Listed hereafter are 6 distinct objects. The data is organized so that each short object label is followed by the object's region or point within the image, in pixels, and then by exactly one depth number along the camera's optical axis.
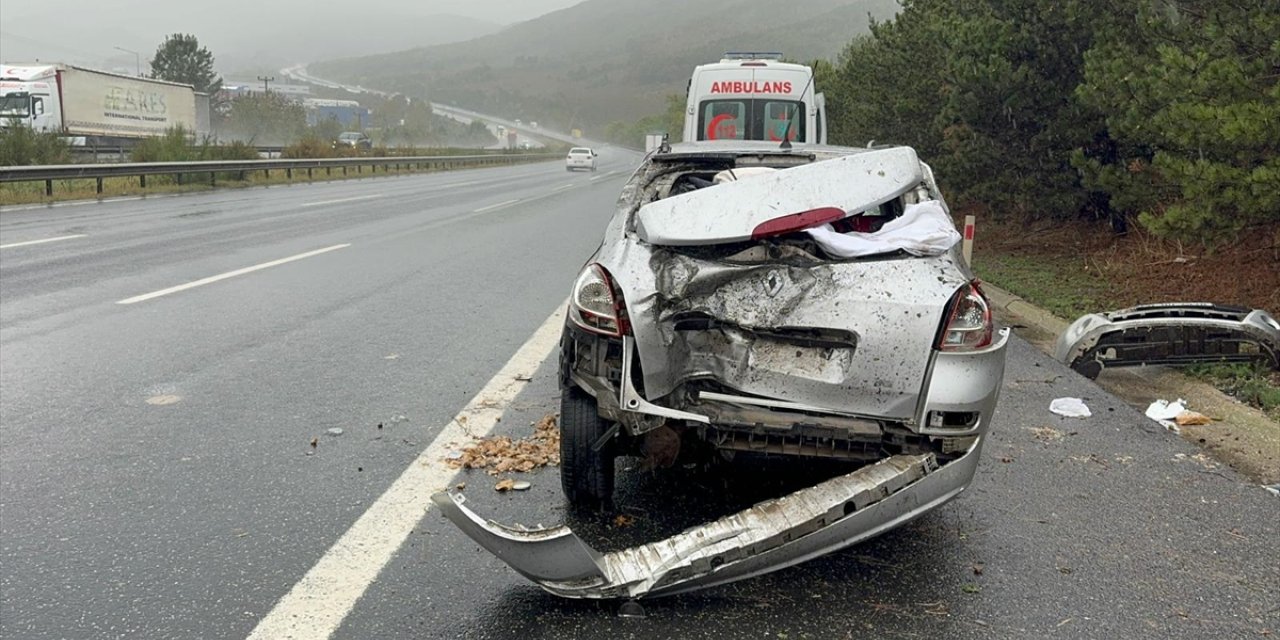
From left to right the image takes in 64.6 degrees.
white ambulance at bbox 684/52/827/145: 15.76
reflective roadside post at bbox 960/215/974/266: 10.24
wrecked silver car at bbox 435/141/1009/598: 3.27
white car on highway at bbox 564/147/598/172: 56.69
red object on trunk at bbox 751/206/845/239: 3.91
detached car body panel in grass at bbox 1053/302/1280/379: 6.60
